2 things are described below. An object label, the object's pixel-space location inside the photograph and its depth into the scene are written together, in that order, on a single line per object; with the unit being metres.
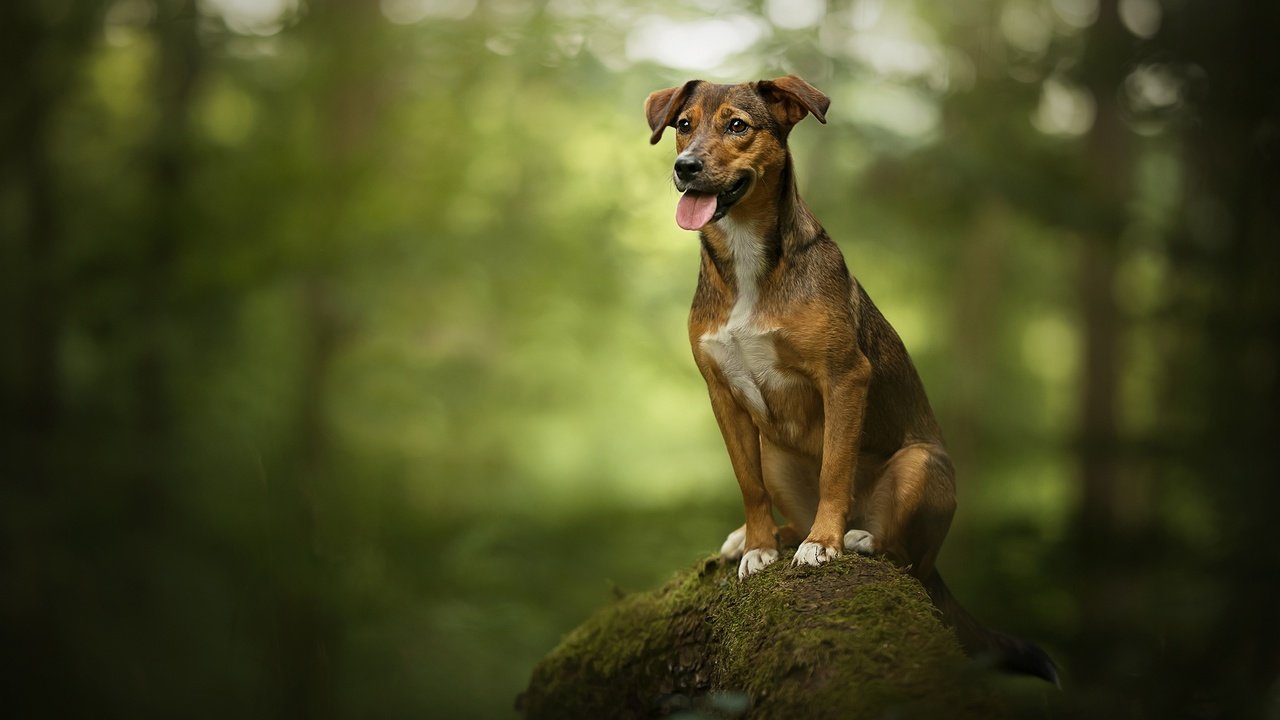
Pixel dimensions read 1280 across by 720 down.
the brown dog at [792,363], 3.36
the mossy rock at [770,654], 2.77
